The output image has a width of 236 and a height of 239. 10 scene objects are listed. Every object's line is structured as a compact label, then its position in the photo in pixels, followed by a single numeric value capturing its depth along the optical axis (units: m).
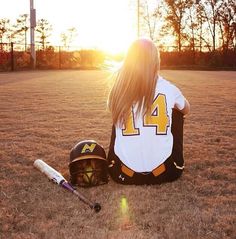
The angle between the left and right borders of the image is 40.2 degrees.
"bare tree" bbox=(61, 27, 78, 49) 27.55
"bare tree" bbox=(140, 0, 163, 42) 28.27
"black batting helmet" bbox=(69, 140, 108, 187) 2.93
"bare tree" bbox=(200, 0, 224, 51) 25.84
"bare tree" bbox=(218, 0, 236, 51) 25.50
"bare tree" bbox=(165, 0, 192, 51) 27.04
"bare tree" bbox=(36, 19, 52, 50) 26.95
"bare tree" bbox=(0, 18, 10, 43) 26.74
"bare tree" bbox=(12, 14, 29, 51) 27.04
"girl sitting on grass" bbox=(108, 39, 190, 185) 2.89
